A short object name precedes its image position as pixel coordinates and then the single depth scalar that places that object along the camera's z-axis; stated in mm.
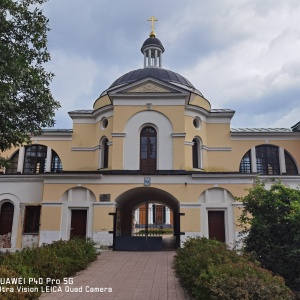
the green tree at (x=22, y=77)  9383
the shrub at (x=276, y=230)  9758
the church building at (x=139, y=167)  17562
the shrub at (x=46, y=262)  7328
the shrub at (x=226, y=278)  5992
